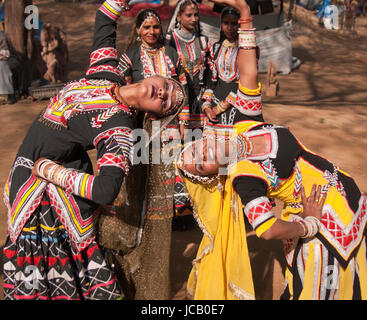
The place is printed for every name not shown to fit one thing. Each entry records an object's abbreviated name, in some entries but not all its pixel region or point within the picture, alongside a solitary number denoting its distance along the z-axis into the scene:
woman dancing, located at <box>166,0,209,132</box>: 4.62
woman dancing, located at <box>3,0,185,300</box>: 2.04
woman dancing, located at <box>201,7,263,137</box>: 4.30
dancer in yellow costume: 2.29
